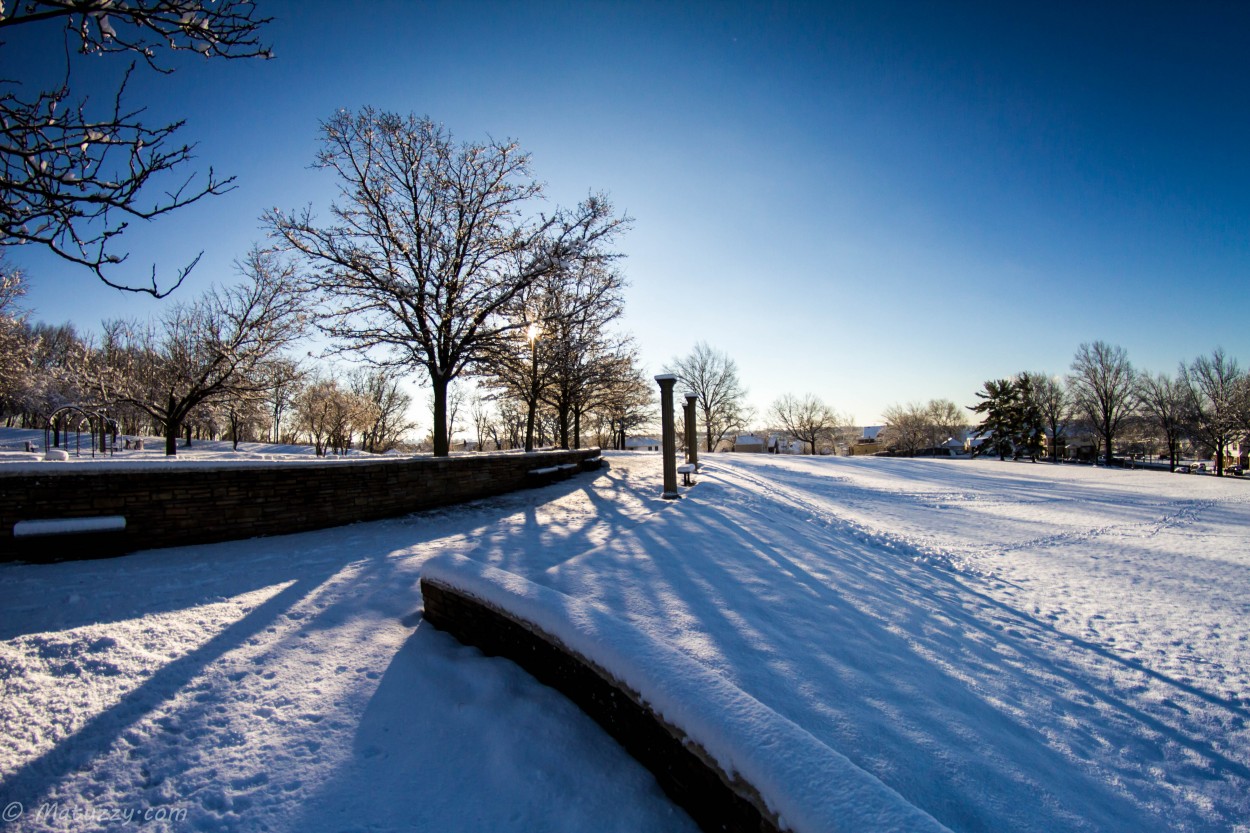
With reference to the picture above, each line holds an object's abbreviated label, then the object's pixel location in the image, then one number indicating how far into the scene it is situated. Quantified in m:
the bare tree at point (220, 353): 16.06
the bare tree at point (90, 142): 2.68
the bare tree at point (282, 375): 17.60
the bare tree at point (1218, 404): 30.36
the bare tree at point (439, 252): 11.61
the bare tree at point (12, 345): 18.72
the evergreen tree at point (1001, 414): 38.84
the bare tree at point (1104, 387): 38.28
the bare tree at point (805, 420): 57.09
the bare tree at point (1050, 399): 44.00
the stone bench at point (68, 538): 5.12
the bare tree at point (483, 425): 55.27
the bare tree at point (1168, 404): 36.00
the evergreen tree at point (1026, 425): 38.41
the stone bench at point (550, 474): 12.34
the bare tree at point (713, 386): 42.59
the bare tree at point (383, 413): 42.81
